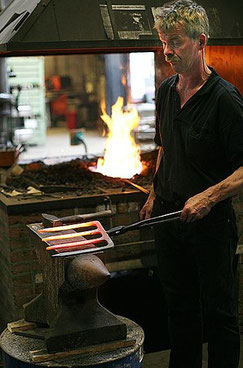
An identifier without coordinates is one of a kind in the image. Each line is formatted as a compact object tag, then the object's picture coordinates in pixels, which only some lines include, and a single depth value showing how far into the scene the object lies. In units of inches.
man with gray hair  126.6
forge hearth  187.0
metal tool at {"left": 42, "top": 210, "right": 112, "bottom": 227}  128.4
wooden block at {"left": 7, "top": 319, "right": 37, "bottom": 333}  128.8
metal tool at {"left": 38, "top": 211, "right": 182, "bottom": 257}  116.6
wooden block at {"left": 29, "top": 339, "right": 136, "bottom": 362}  116.2
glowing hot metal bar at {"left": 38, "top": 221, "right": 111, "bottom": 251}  117.3
